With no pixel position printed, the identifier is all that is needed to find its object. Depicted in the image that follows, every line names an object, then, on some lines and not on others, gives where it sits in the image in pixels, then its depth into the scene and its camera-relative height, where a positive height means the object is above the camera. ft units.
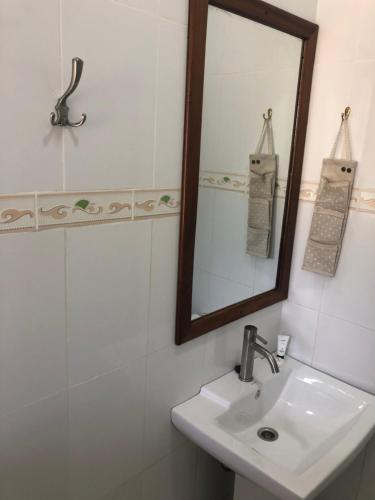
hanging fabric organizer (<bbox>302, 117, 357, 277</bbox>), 4.52 -0.62
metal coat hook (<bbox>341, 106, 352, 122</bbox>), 4.47 +0.40
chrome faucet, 4.44 -2.08
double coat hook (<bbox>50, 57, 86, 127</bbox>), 2.50 +0.20
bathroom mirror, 3.66 -0.09
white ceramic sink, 3.54 -2.65
